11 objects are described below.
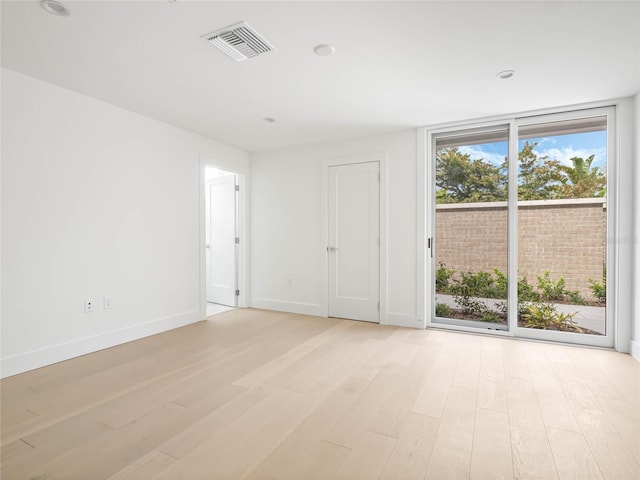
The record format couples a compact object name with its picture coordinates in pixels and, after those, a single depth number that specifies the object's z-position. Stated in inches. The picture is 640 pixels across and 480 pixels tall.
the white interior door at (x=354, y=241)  172.4
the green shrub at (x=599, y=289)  134.8
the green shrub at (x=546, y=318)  142.3
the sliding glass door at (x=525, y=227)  136.9
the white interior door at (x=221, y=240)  207.8
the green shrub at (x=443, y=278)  163.3
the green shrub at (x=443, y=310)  164.9
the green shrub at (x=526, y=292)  147.3
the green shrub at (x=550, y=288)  142.7
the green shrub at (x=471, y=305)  158.2
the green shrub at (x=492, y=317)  154.8
